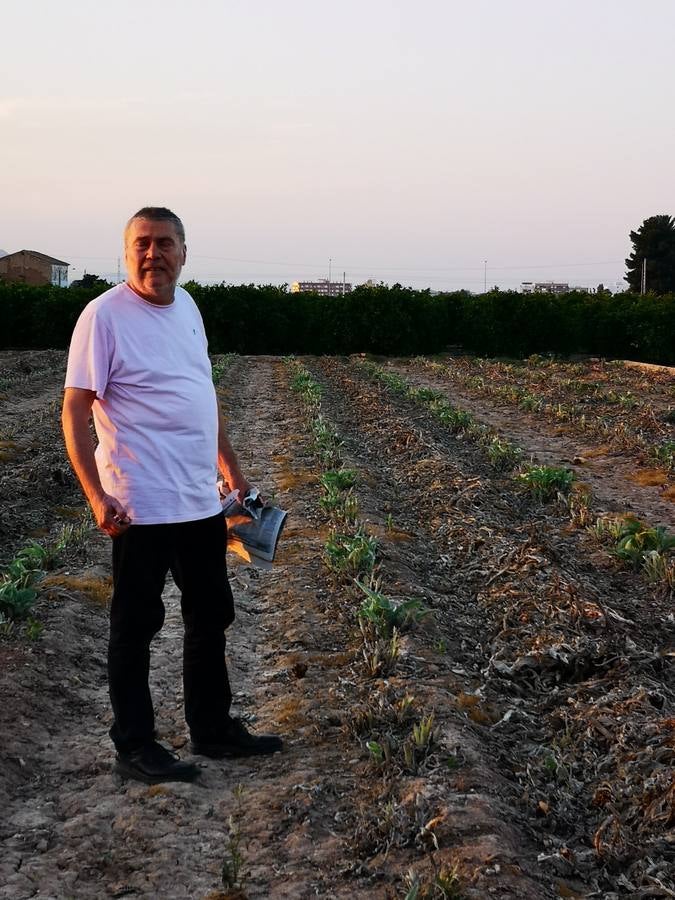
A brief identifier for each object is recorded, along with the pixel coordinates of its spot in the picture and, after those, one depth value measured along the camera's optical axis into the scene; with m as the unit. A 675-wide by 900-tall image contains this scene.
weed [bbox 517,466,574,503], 8.87
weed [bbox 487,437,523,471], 10.54
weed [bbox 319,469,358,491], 8.45
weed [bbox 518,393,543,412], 15.54
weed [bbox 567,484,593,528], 7.81
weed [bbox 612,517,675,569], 6.58
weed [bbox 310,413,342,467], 10.05
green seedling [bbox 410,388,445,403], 16.16
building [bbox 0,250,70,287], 70.88
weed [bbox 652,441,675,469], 10.42
